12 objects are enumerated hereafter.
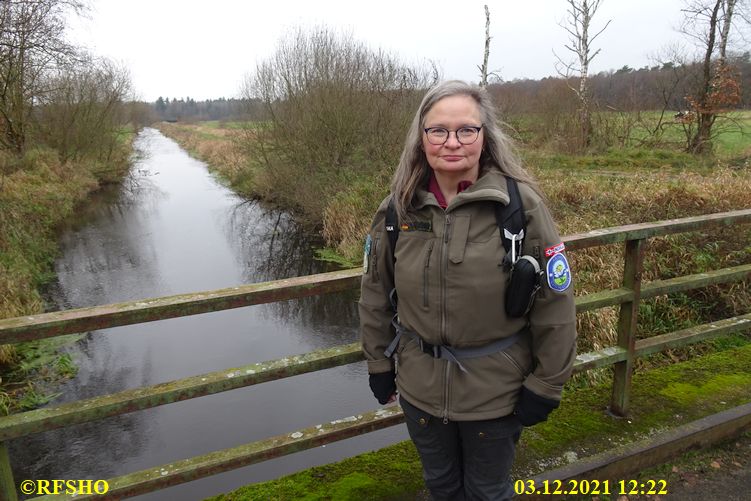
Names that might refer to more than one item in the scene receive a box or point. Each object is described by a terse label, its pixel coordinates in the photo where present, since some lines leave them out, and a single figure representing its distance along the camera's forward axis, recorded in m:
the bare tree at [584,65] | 19.03
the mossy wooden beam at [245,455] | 2.09
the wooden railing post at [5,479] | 1.87
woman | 1.71
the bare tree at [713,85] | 17.05
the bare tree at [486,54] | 20.80
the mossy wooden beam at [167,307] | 1.84
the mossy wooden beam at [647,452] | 2.57
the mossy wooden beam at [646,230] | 2.63
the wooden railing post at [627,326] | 2.79
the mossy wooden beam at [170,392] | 1.90
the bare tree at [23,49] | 11.43
